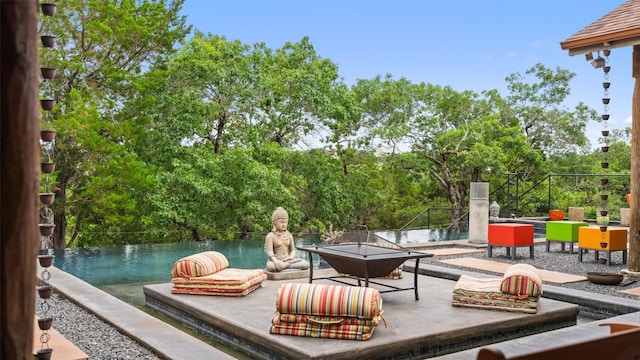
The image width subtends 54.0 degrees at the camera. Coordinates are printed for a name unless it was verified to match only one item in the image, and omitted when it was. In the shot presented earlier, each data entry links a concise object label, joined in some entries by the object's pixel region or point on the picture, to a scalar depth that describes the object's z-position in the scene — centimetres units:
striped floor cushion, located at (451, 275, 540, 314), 662
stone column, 1323
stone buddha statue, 866
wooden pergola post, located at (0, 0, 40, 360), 176
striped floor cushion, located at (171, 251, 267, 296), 733
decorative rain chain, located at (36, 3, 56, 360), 314
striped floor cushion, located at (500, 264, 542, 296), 661
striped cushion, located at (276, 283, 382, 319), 545
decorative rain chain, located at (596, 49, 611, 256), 909
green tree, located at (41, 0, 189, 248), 1518
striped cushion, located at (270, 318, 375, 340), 543
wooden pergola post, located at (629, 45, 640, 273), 872
